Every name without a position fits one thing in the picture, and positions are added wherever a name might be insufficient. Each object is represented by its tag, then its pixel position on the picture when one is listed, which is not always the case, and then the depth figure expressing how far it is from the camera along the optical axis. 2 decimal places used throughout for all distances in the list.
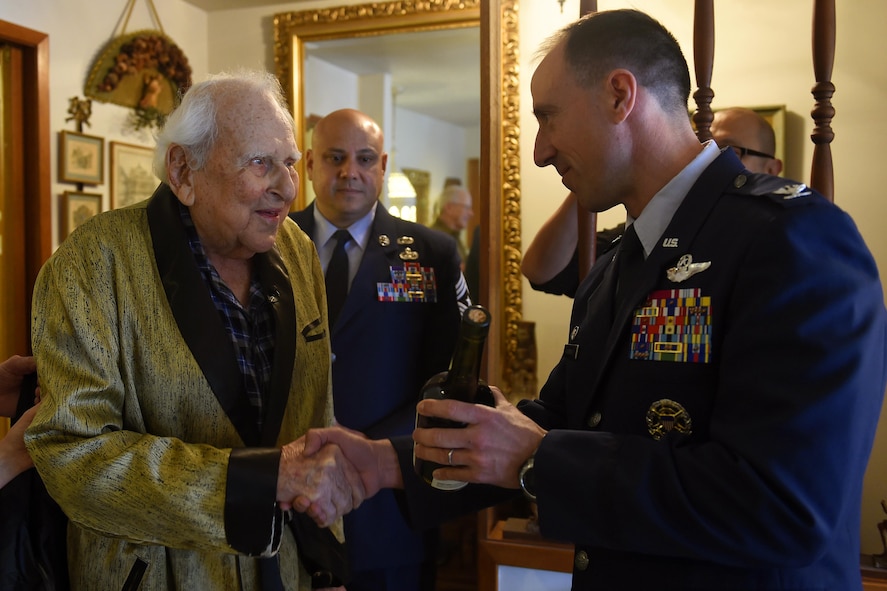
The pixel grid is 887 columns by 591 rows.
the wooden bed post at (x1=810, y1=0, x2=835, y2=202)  1.69
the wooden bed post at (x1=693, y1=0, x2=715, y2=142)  1.77
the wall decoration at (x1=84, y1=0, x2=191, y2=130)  3.54
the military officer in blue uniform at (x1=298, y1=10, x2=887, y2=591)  0.88
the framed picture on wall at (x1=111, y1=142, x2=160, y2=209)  3.65
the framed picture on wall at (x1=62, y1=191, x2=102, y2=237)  3.37
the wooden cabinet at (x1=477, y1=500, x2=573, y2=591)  2.15
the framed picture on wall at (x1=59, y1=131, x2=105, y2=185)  3.35
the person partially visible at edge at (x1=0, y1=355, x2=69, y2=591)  1.25
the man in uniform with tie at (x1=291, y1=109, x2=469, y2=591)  2.14
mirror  2.16
